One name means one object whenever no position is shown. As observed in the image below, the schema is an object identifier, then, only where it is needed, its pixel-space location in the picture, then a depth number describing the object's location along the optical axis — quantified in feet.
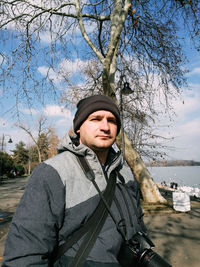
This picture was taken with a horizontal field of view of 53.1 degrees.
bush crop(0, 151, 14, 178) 102.94
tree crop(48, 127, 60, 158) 168.04
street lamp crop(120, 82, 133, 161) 24.57
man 3.67
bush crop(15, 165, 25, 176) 119.44
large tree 22.51
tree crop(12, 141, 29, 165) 187.52
